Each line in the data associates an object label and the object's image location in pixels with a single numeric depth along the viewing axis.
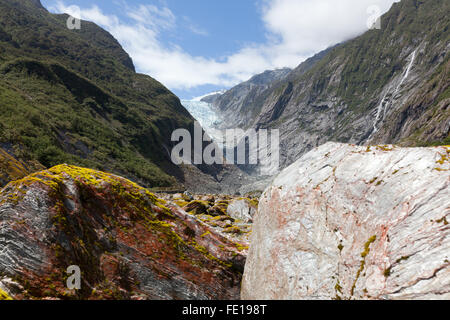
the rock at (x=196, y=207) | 33.59
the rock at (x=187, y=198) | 44.84
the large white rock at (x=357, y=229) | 7.17
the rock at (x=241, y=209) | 35.81
